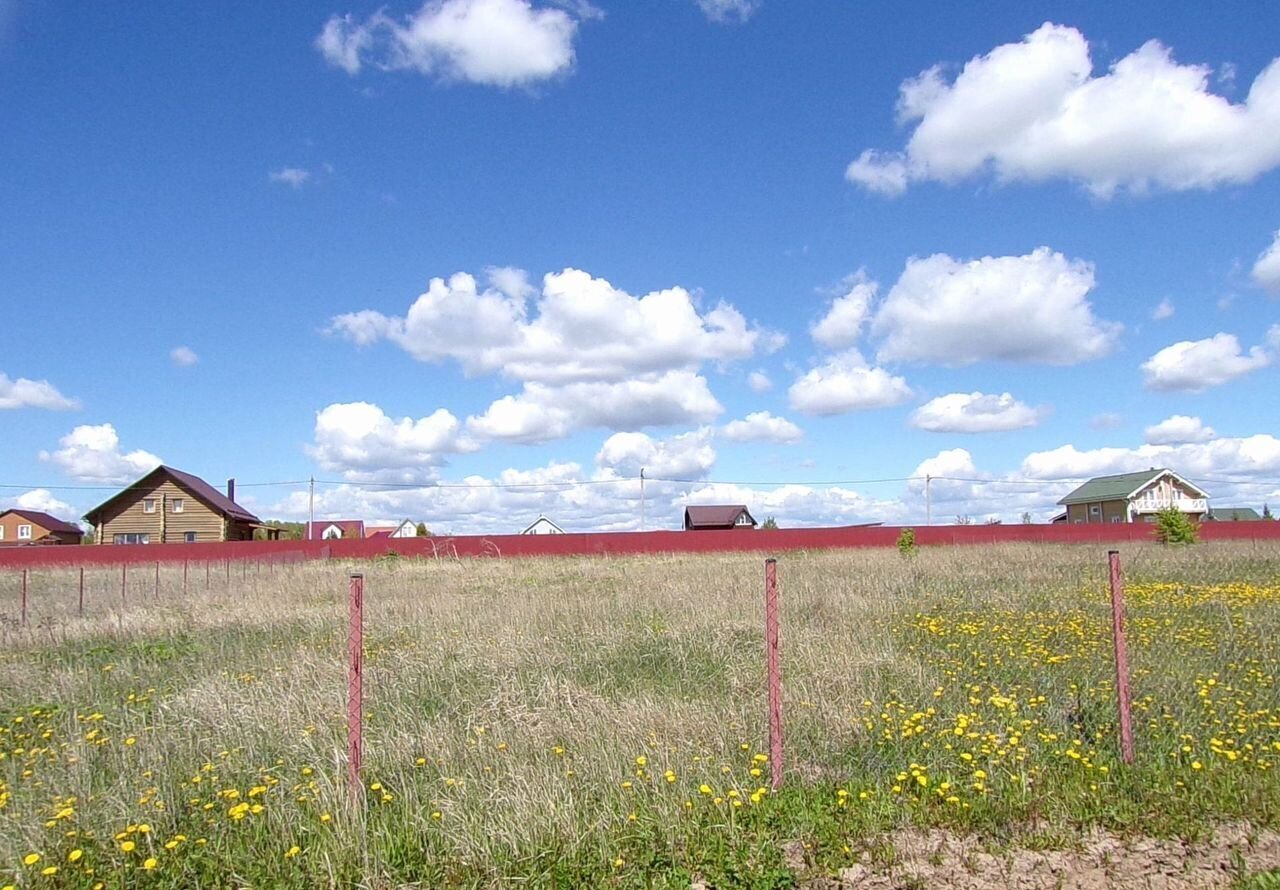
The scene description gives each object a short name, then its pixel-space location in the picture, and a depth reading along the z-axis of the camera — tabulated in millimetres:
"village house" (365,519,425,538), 74125
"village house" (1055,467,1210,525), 57575
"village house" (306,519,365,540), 70894
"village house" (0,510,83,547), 64875
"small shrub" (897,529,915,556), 29356
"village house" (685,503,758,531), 67500
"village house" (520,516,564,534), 72875
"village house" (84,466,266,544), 47906
